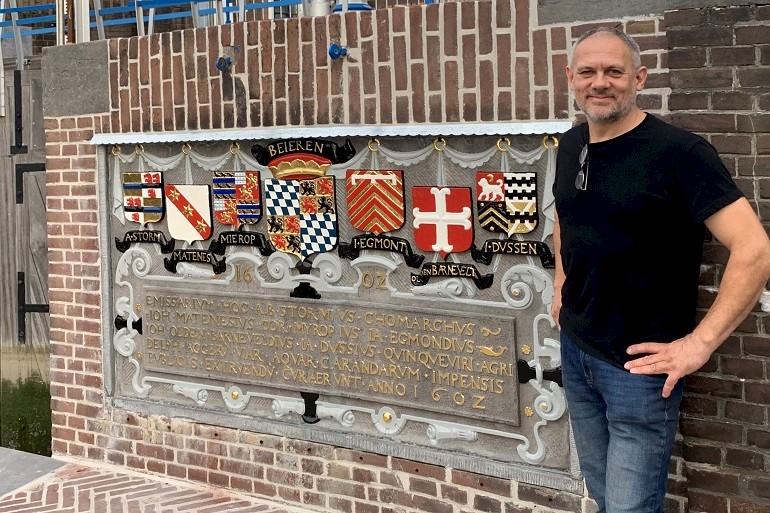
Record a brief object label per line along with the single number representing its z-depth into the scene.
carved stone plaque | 4.59
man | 3.15
